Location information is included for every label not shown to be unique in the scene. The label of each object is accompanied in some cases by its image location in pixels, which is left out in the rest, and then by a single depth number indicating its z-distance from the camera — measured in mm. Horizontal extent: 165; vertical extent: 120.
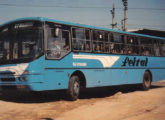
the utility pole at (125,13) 33541
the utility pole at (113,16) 42044
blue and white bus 10039
